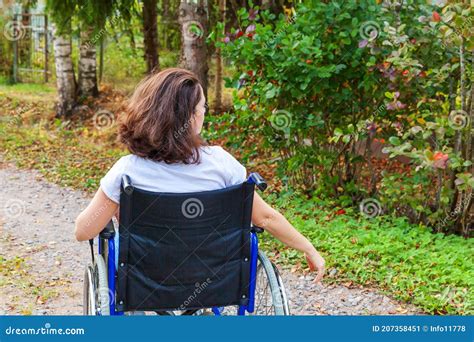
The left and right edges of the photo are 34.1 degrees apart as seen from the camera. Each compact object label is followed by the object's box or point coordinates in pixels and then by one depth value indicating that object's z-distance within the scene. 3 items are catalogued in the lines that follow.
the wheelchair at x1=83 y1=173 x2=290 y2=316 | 2.78
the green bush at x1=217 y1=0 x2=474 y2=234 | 5.82
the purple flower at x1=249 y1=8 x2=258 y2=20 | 6.70
